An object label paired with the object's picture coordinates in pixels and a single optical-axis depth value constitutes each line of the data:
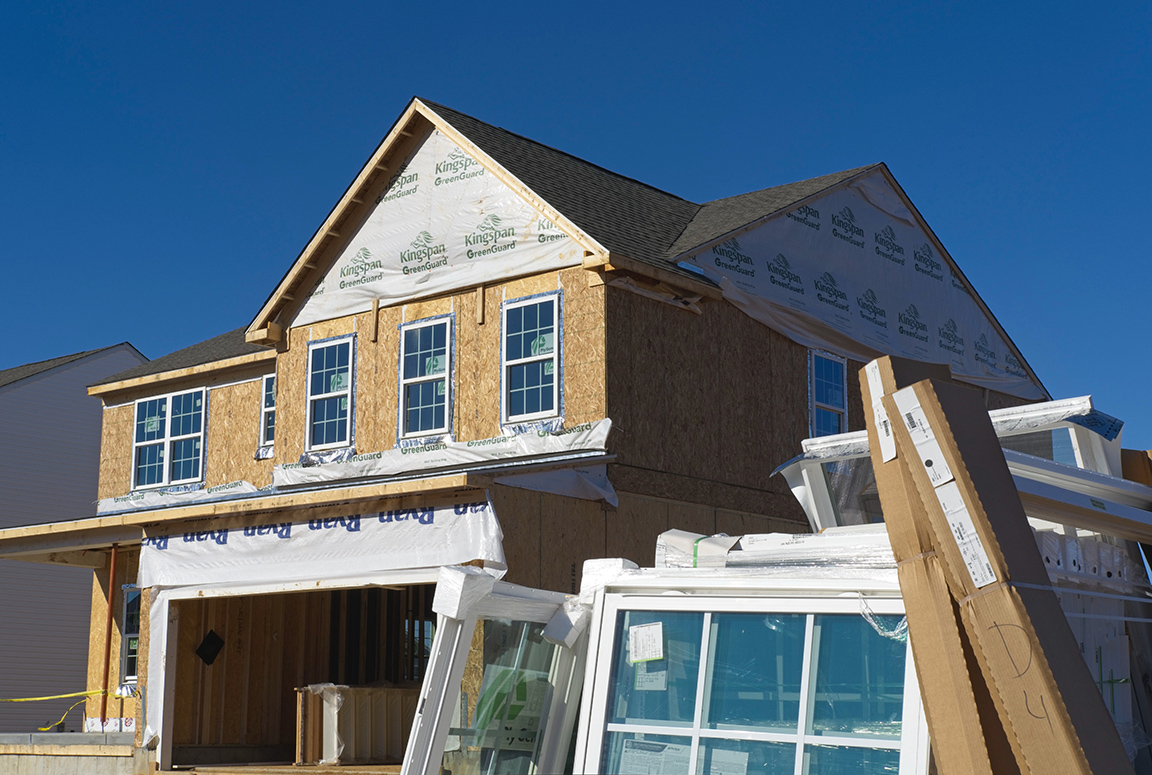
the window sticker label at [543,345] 15.45
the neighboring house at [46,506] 26.67
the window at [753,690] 5.55
